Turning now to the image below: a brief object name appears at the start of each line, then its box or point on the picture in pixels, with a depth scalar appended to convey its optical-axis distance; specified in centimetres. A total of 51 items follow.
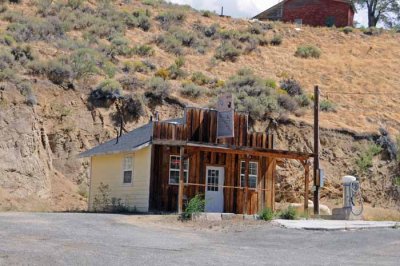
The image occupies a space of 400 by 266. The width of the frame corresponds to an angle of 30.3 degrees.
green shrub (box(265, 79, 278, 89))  5159
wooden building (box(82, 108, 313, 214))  2961
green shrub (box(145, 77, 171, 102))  4488
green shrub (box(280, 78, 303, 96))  5184
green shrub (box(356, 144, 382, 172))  4478
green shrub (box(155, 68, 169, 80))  4962
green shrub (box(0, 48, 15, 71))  4184
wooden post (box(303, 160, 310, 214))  3148
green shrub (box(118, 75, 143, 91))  4538
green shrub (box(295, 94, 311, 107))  4941
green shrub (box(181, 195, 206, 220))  2661
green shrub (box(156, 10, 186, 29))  6239
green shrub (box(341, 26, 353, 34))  6856
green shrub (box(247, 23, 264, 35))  6506
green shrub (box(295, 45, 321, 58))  6156
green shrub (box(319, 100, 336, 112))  5022
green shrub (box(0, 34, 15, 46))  4609
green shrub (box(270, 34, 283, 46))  6350
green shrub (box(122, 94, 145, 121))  4309
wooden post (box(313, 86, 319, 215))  3281
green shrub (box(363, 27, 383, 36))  6944
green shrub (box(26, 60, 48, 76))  4294
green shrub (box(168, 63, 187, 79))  5042
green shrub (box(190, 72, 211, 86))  5072
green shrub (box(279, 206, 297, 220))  2873
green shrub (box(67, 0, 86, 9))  5969
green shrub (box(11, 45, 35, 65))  4403
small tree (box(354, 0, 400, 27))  7969
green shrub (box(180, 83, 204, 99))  4706
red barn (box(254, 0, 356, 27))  7212
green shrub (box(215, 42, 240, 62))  5781
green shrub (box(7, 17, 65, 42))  4885
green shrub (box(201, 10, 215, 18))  6744
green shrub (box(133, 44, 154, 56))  5378
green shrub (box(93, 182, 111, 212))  3244
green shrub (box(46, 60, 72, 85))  4288
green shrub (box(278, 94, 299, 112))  4772
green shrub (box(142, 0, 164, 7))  6706
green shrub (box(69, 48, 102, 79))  4444
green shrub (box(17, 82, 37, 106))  3903
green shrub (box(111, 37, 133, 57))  5269
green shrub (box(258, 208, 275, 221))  2753
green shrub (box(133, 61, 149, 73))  5000
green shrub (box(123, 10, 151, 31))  6003
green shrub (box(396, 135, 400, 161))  4593
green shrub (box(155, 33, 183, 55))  5670
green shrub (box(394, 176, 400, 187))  4503
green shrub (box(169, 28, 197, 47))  5928
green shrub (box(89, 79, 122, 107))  4288
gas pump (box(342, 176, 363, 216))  3152
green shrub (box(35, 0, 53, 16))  5649
